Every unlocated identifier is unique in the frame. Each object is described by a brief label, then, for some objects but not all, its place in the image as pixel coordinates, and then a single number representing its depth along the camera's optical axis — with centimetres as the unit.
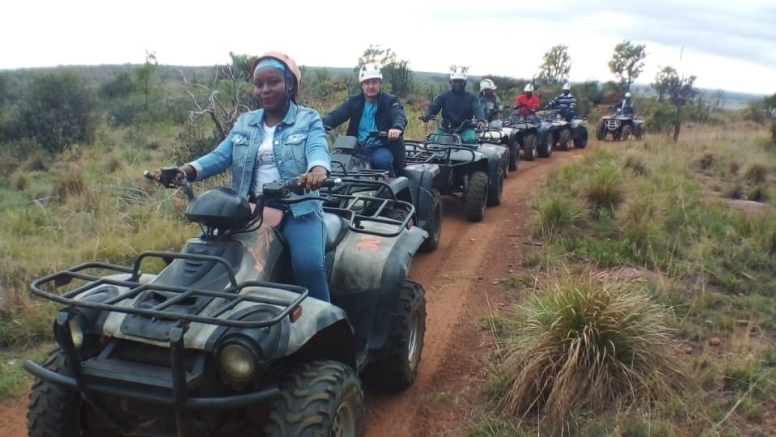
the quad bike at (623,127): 2111
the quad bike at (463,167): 906
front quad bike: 269
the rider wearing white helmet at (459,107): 1073
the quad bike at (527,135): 1585
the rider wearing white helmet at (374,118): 738
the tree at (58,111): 1602
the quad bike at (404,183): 637
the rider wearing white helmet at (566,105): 1970
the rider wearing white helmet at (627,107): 2186
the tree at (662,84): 3306
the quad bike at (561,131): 1708
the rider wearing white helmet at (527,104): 1734
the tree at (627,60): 4303
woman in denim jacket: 380
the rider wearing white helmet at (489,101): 1420
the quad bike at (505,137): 1308
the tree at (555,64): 4369
